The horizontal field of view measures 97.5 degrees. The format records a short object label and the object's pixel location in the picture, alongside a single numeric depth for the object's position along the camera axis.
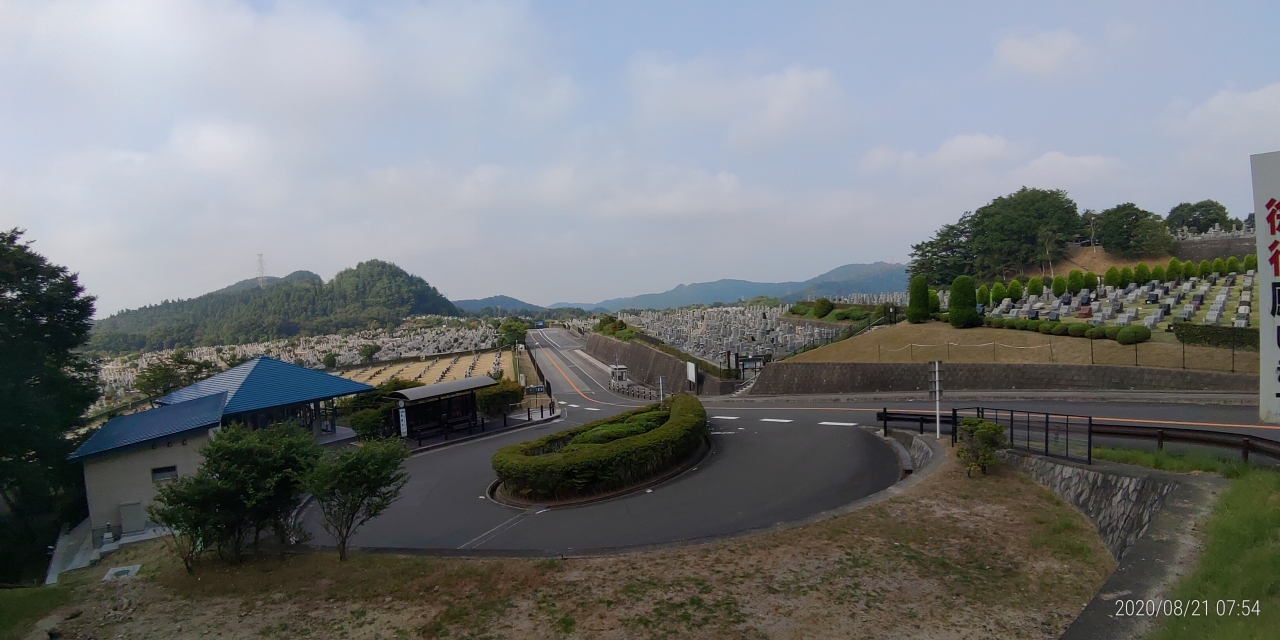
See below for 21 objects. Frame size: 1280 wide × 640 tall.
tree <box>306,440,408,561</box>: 8.25
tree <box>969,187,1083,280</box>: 56.72
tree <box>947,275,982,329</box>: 27.06
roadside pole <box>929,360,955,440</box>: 13.54
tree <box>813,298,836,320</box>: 44.56
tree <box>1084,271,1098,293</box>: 31.28
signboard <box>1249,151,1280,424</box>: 6.58
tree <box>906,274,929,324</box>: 30.20
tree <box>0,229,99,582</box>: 13.43
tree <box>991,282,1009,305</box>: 33.28
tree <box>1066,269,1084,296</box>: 30.77
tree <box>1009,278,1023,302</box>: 32.34
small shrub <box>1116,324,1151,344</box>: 19.03
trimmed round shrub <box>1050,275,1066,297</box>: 32.06
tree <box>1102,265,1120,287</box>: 32.47
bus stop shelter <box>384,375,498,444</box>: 20.02
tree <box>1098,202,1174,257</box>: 54.38
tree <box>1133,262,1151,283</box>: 32.55
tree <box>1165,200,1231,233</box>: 71.69
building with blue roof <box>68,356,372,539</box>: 12.59
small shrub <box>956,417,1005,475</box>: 10.30
